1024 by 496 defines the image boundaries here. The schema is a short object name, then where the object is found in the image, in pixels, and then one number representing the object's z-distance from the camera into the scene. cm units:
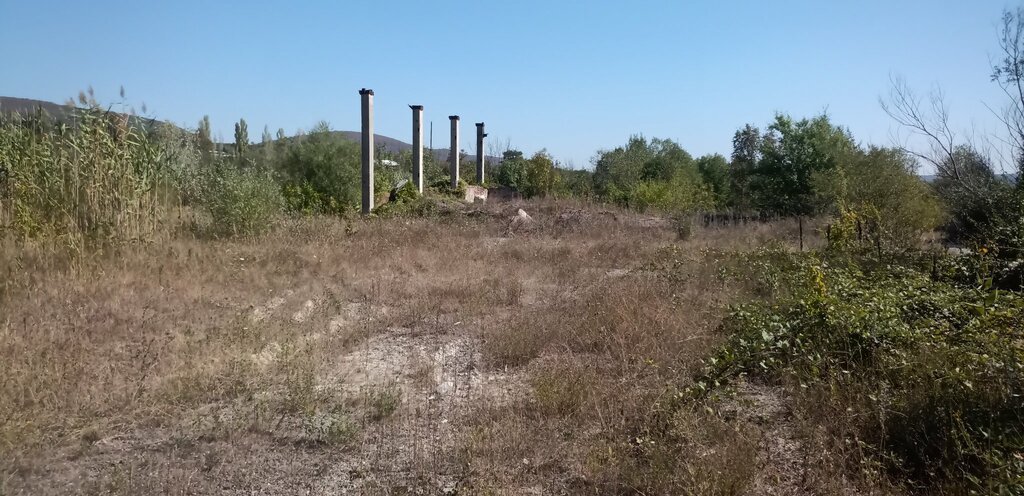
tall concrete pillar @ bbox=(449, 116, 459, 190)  1988
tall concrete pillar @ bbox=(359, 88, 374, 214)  1490
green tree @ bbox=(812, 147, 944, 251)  957
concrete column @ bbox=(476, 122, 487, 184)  2245
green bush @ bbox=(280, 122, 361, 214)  1548
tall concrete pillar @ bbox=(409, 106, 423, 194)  1762
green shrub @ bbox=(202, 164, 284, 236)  1054
